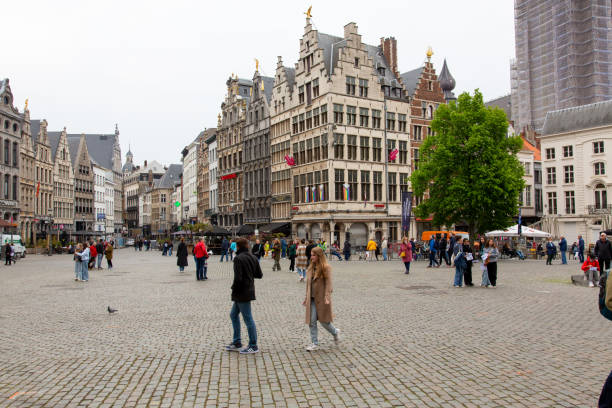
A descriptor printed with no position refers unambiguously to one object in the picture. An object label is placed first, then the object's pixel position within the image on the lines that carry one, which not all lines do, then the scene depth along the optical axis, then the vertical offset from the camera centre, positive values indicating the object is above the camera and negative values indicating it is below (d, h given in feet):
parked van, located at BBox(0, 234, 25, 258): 149.01 -3.91
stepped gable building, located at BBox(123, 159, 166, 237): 507.71 +36.36
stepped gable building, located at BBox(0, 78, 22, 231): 196.44 +27.38
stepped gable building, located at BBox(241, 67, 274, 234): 203.62 +27.30
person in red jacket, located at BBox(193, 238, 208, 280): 70.09 -4.15
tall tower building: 193.98 +62.09
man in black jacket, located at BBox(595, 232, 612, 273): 62.34 -3.35
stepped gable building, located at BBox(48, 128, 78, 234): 281.74 +23.32
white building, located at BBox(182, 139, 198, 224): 317.22 +25.22
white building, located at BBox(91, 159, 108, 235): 336.78 +19.46
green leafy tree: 126.11 +12.57
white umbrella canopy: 128.16 -2.68
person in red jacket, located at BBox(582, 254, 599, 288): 58.13 -5.12
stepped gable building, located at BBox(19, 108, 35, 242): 219.61 +17.98
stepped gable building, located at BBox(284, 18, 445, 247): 165.37 +26.88
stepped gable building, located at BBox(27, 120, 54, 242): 239.89 +23.31
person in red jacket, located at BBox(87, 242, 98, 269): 90.12 -4.23
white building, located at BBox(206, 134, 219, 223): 256.73 +24.05
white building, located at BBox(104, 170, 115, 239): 372.56 +17.24
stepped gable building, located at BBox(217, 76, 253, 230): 226.56 +32.19
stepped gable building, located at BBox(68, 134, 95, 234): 311.88 +24.02
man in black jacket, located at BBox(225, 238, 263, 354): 26.96 -3.51
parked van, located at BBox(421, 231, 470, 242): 150.00 -3.39
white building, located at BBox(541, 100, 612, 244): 178.50 +17.70
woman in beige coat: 27.73 -3.68
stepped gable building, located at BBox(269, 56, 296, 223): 188.44 +29.51
